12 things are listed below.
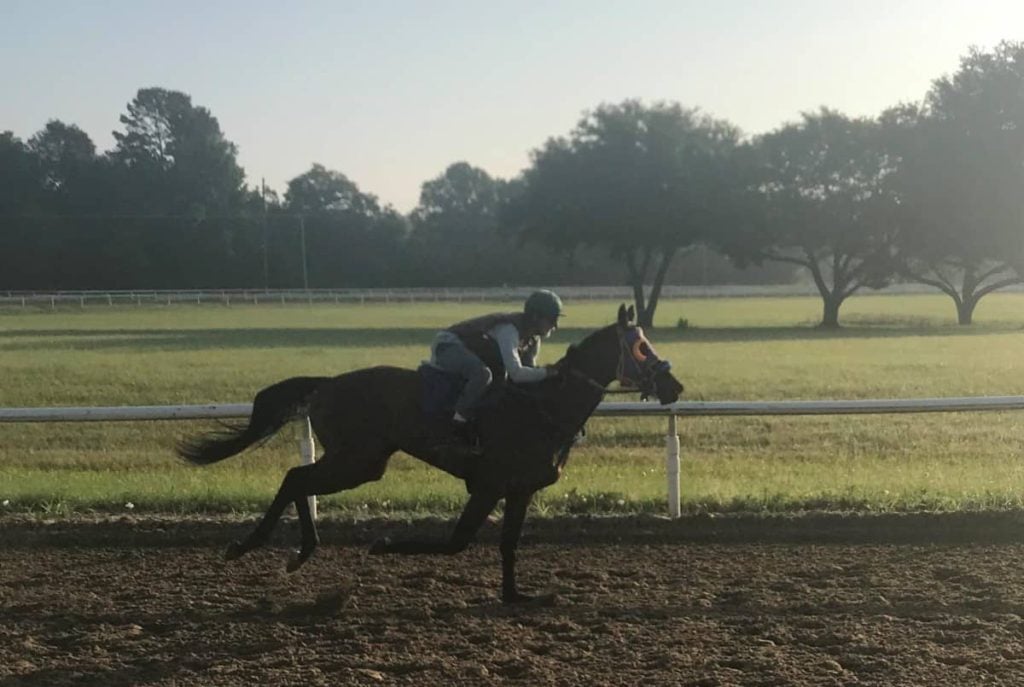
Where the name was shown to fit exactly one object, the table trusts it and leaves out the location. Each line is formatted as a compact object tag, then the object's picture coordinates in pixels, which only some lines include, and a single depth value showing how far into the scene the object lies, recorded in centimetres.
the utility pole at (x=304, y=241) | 7576
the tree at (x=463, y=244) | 8250
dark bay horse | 587
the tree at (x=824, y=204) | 4956
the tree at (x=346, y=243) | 7919
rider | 583
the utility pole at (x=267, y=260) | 7500
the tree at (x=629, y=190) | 4981
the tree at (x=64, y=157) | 7175
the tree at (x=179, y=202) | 7119
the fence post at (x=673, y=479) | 782
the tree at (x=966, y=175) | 4691
